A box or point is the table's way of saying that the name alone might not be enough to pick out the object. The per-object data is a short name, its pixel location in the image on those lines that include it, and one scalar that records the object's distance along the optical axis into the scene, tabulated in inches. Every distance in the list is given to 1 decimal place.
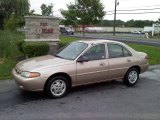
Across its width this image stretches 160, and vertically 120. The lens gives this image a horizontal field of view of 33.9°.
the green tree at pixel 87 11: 1104.9
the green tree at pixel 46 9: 2421.8
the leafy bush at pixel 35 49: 438.7
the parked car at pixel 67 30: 2055.6
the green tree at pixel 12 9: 1295.5
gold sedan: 256.8
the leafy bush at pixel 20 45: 499.4
